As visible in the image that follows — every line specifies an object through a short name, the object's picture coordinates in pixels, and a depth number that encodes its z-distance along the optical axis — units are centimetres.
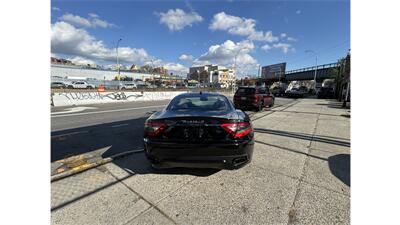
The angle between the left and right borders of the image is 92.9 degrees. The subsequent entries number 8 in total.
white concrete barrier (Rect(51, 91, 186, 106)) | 1523
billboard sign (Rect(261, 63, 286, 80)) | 6644
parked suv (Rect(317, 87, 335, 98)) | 2932
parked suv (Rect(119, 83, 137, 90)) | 4985
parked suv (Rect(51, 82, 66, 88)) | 3964
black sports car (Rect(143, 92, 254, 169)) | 269
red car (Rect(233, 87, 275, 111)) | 1160
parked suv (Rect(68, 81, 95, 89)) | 4172
